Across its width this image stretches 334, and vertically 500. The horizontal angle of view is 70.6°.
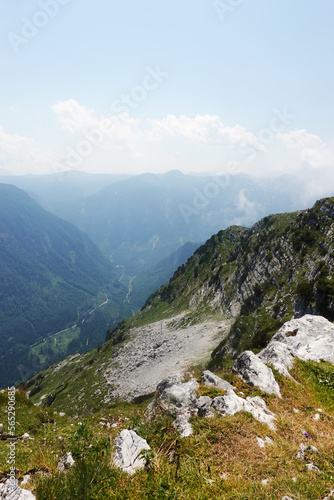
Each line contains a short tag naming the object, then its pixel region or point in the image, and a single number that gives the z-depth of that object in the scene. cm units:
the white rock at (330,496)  560
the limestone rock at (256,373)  1155
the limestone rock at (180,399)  890
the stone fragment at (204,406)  936
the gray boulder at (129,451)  648
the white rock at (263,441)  762
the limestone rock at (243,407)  910
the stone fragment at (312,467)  665
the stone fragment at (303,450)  722
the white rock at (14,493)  555
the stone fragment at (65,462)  762
